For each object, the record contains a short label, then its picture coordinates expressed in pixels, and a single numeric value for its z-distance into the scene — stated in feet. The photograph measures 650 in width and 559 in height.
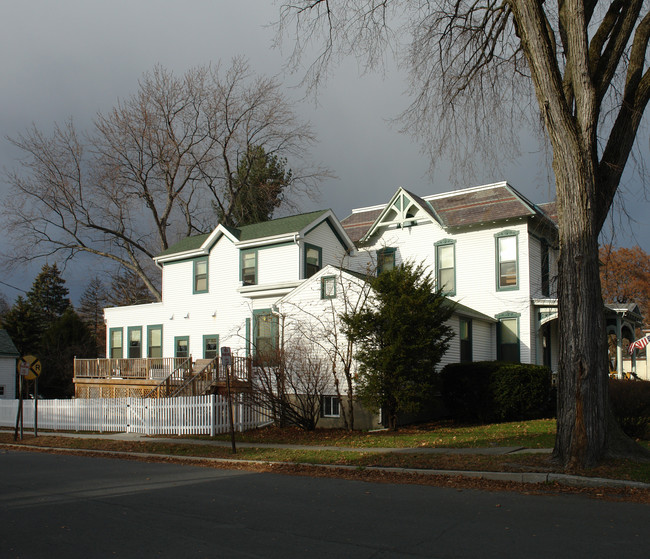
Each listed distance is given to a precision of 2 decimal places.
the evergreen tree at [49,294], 216.33
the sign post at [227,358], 48.78
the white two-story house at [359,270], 76.95
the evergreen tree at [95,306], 224.94
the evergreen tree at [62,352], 140.15
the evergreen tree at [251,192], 137.28
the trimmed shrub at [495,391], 63.52
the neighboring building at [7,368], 128.47
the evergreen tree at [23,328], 160.04
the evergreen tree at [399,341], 56.08
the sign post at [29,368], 70.54
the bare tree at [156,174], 124.26
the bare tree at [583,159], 33.68
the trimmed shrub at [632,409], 47.44
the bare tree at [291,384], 60.95
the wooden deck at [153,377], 69.77
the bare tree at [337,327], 60.80
